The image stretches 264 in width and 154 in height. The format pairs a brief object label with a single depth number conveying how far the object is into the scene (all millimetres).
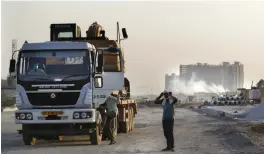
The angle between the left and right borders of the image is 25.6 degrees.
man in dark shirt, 16156
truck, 17250
